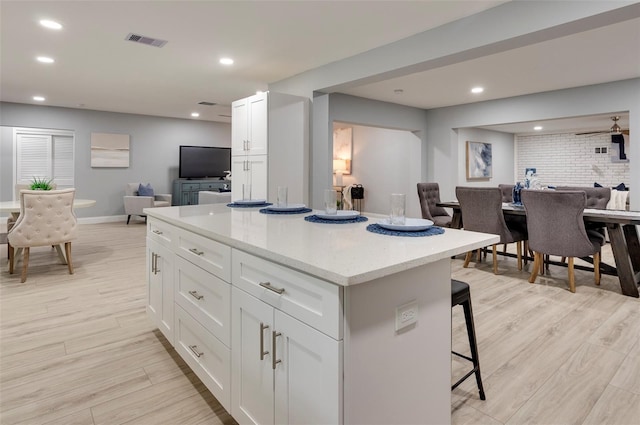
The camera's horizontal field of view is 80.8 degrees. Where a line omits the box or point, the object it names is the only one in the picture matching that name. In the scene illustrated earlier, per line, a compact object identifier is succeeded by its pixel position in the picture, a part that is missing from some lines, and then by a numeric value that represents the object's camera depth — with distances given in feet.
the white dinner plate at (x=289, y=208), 7.69
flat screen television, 29.26
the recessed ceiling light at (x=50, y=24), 10.51
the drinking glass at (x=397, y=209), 5.24
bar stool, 5.44
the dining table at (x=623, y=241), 11.11
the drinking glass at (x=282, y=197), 8.00
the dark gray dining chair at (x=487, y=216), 13.60
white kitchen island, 3.50
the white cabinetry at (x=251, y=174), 14.92
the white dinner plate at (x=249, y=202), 9.07
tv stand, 28.68
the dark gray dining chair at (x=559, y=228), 11.34
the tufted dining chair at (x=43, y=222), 12.30
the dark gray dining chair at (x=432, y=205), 17.10
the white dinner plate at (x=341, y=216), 6.44
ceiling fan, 26.80
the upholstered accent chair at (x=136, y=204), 24.99
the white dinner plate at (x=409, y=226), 5.13
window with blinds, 23.89
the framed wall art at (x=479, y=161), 26.06
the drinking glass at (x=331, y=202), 6.57
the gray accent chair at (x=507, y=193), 20.69
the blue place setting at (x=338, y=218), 6.43
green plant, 14.20
